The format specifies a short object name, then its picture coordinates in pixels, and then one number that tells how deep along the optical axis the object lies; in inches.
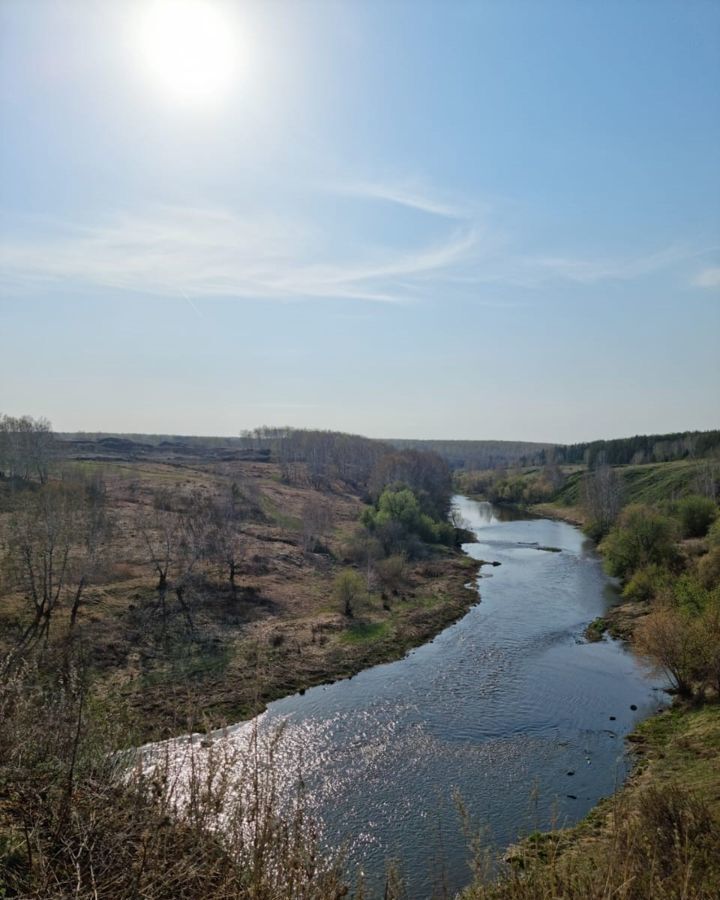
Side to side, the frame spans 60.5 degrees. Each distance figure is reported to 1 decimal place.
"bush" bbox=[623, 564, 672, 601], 1767.2
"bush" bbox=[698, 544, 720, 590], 1541.6
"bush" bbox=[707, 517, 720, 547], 1810.4
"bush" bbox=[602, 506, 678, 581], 1947.6
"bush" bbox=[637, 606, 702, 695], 1066.7
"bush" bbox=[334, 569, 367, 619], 1739.7
